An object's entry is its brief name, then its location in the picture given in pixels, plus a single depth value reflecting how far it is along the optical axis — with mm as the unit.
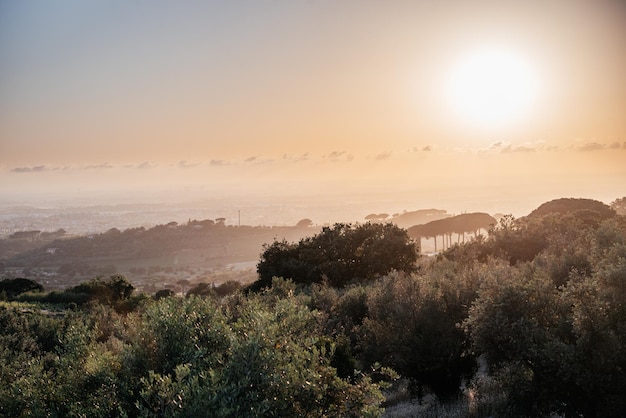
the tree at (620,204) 53125
